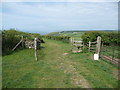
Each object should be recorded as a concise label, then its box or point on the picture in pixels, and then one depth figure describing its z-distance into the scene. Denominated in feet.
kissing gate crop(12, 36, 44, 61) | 43.28
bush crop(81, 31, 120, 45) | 45.60
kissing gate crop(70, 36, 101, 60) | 27.46
